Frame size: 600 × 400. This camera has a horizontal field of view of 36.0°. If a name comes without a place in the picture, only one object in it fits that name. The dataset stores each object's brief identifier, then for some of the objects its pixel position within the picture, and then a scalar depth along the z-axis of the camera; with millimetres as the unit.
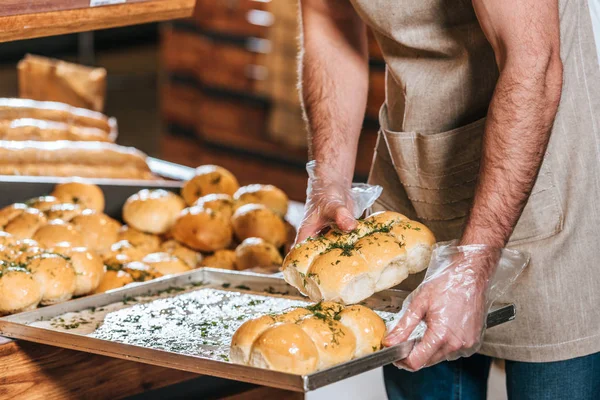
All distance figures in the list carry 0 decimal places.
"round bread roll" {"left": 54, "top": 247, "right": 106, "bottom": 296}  2344
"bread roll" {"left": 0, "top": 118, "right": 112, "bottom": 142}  3658
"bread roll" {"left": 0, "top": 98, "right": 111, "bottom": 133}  3928
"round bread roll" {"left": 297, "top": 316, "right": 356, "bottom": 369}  1639
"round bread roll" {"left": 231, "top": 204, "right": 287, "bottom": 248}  2916
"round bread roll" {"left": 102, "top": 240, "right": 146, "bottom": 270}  2615
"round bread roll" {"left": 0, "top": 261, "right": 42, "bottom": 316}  2133
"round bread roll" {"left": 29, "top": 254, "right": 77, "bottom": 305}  2215
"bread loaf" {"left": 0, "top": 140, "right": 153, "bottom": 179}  3369
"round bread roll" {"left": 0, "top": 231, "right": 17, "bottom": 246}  2428
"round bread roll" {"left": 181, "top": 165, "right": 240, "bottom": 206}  3227
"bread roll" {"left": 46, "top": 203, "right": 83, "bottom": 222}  2873
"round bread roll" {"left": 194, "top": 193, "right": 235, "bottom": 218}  3029
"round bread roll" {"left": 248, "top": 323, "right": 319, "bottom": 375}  1593
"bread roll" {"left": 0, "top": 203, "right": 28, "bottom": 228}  2759
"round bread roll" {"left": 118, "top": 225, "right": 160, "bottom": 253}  2920
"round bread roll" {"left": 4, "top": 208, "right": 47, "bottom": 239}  2684
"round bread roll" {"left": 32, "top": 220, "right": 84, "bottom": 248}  2592
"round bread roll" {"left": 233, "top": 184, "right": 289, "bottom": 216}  3131
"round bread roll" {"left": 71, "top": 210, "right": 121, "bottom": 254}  2775
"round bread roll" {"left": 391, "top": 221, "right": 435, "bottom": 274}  1980
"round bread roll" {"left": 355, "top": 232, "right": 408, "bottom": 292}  1905
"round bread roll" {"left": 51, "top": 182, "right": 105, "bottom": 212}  3078
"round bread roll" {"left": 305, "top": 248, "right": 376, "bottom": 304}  1854
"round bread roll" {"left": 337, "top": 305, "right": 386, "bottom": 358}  1713
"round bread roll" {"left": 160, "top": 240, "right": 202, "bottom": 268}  2865
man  1879
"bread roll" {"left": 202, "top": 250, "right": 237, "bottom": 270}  2851
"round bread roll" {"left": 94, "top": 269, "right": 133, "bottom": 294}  2455
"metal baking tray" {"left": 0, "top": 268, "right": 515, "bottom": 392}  1563
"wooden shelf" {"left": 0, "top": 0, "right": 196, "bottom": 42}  2113
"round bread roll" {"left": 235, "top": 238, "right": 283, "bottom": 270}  2748
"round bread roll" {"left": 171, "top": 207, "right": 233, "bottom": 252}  2893
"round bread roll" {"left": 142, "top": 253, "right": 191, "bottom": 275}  2625
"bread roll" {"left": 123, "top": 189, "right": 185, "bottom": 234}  2982
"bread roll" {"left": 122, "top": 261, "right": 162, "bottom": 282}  2524
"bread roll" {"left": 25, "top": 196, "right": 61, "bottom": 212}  2939
